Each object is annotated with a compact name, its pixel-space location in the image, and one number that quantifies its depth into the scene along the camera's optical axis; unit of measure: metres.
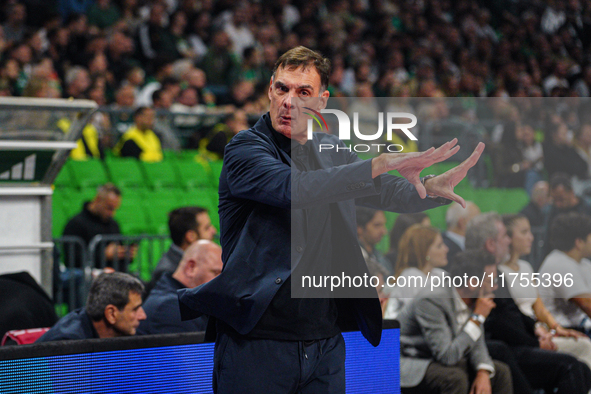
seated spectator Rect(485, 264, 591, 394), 8.63
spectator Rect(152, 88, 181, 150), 15.09
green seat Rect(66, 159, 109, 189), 13.28
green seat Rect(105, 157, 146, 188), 13.65
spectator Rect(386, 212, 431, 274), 7.73
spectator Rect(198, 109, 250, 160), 15.15
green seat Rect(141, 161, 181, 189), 14.02
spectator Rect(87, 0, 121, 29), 17.77
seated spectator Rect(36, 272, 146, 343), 7.05
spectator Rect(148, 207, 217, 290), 9.62
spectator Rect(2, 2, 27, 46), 16.00
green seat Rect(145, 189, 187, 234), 13.36
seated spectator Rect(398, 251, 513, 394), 7.55
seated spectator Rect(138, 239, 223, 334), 7.16
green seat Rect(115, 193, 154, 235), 13.21
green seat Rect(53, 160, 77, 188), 13.17
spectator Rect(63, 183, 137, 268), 12.09
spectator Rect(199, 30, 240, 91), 18.28
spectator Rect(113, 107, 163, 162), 14.27
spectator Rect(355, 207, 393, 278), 7.79
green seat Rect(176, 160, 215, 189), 14.41
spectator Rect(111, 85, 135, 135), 15.02
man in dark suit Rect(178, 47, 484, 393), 3.75
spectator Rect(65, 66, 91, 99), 14.71
